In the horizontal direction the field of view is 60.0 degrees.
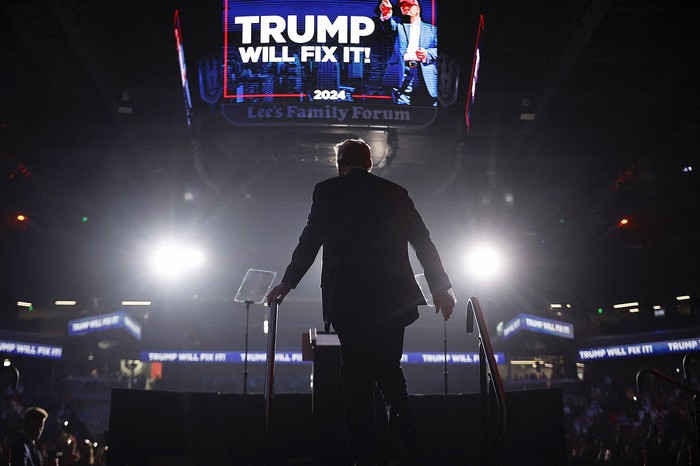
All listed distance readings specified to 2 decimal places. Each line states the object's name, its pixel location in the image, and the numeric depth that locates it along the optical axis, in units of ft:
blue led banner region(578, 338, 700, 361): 64.95
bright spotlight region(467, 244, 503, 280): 58.08
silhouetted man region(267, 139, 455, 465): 10.50
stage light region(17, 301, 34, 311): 98.45
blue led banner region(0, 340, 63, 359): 57.46
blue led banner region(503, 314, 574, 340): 57.82
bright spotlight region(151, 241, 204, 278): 59.52
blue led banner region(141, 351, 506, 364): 62.69
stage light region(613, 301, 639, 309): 90.81
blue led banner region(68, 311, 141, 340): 56.39
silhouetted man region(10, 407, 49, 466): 20.83
